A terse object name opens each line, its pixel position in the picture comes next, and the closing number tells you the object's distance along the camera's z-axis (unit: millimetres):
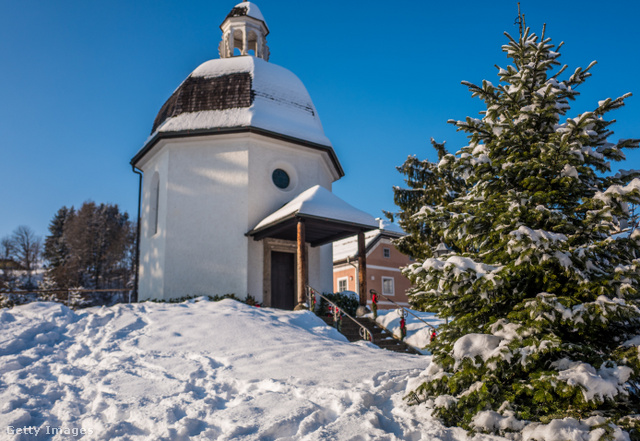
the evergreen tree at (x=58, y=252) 33594
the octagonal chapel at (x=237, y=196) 14180
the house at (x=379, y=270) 29500
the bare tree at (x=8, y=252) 48403
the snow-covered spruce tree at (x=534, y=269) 4004
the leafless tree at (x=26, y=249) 48000
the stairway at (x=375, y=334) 11104
